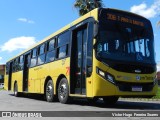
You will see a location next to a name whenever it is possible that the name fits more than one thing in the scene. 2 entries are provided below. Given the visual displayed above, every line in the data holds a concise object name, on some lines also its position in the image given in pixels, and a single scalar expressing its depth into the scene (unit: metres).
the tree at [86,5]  32.69
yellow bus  11.23
